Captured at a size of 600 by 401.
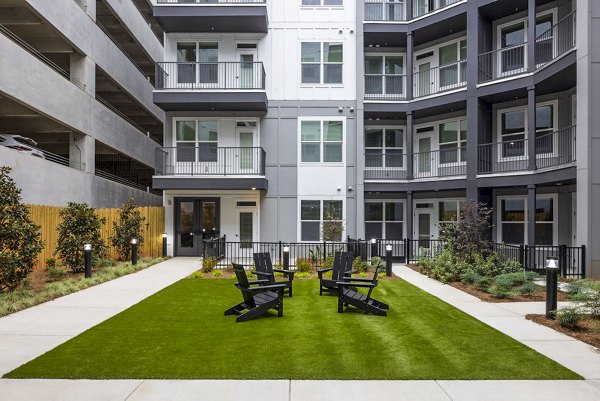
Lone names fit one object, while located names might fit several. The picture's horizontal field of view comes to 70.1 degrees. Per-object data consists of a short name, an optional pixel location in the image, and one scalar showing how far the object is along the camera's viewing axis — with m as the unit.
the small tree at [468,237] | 14.84
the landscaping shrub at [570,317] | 8.03
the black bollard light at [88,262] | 13.48
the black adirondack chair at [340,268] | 11.11
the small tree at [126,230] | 17.77
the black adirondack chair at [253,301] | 8.52
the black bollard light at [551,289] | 8.67
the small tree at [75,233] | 14.45
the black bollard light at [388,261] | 15.20
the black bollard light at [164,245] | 19.88
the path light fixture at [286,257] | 14.87
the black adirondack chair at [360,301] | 9.06
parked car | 15.58
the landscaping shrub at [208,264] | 15.46
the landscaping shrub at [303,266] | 15.52
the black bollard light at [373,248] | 17.23
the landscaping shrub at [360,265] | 15.47
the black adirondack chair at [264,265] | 11.36
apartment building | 19.05
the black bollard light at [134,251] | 16.84
